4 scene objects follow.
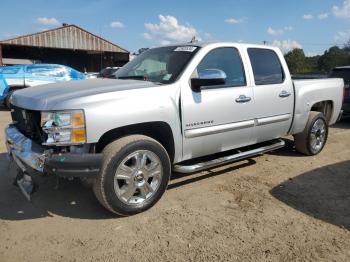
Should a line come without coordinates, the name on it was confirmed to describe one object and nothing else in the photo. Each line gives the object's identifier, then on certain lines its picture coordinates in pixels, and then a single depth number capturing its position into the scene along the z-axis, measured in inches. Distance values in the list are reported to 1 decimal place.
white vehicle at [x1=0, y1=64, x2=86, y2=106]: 483.8
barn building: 1163.9
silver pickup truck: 129.6
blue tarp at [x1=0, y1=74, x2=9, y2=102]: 472.1
